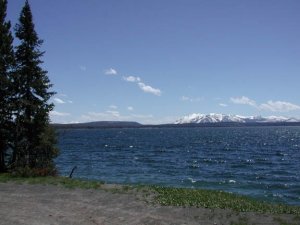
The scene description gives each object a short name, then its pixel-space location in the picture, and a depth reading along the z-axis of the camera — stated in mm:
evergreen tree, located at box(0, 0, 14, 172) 24433
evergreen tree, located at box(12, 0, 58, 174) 24433
